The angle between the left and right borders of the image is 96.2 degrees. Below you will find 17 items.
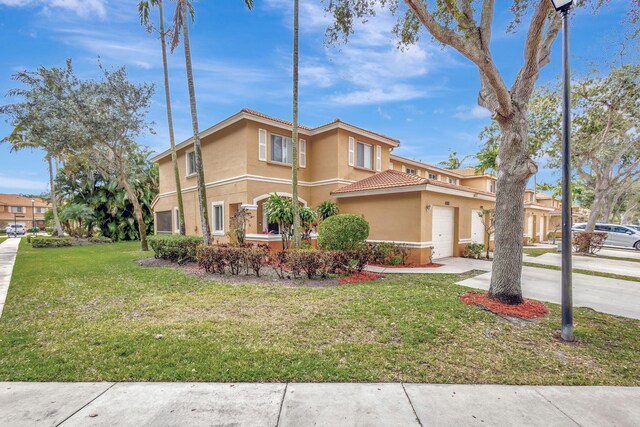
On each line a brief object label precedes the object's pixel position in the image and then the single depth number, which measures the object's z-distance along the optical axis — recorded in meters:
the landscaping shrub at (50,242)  20.45
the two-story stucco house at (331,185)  12.45
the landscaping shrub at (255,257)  9.12
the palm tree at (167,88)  13.97
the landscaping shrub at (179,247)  11.88
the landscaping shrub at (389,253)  12.04
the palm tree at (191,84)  11.03
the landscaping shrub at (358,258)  9.08
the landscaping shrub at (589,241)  16.20
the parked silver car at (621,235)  20.97
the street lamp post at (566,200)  4.63
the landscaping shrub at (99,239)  23.89
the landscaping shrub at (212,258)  9.69
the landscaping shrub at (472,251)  14.01
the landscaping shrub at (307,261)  8.61
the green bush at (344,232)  9.61
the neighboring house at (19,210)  57.87
